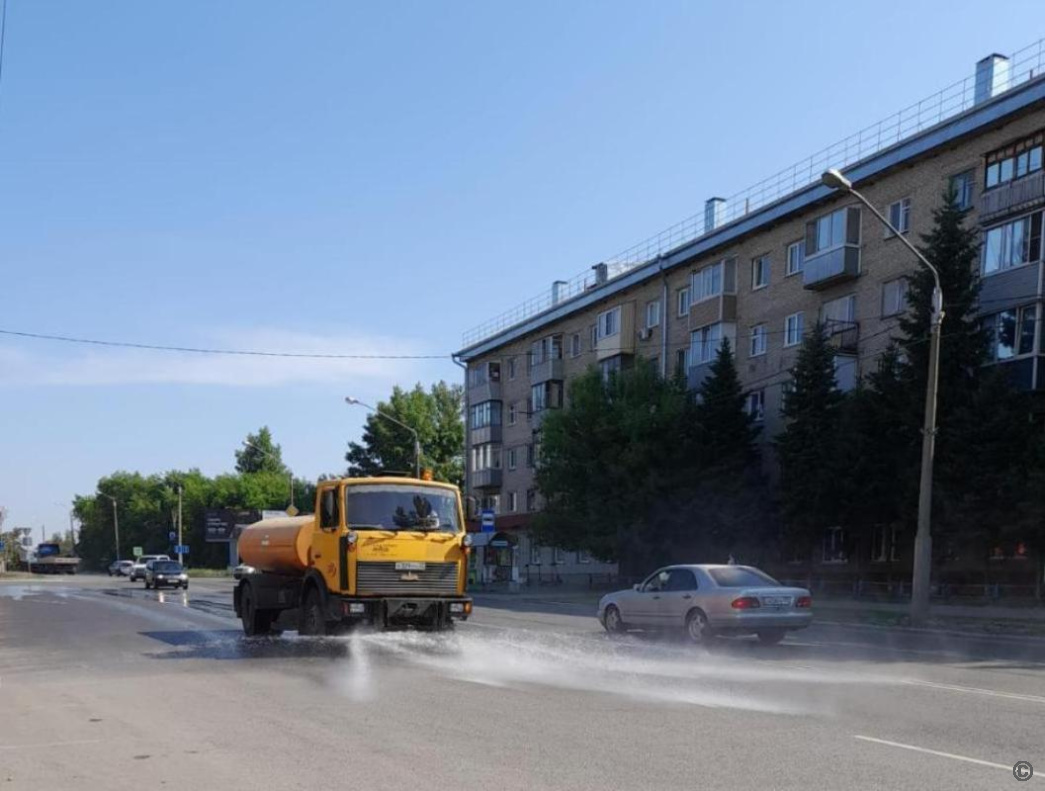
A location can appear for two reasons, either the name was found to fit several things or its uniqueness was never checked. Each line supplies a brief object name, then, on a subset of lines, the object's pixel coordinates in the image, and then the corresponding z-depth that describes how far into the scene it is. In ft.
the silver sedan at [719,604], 56.24
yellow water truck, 50.72
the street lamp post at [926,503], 77.87
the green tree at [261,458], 429.79
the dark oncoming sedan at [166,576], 164.76
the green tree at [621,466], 139.33
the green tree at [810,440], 117.39
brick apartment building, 105.70
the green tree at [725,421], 138.10
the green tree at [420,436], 301.22
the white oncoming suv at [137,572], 226.50
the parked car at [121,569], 307.78
